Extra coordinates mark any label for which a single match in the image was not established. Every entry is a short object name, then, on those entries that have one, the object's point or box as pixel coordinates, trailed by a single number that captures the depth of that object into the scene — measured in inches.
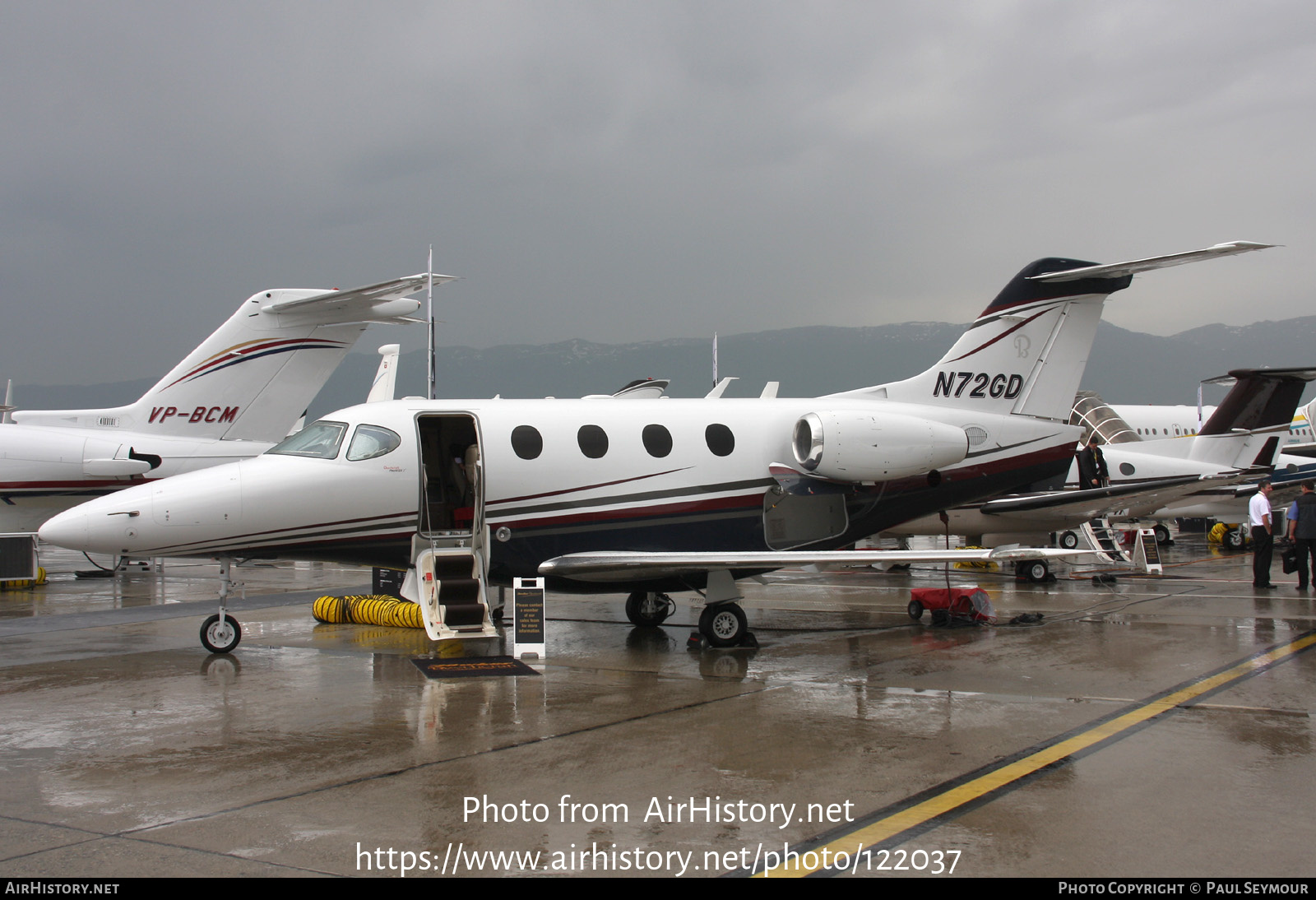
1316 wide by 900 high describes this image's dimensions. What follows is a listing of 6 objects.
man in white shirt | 697.0
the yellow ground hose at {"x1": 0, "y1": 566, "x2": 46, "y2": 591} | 781.7
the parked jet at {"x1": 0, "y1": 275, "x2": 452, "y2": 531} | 708.7
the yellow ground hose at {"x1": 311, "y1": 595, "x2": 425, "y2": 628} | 536.4
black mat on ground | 382.9
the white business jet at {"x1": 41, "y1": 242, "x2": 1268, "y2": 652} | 421.4
